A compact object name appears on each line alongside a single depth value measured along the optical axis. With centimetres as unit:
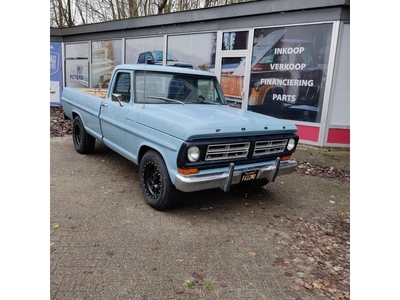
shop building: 768
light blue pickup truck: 360
